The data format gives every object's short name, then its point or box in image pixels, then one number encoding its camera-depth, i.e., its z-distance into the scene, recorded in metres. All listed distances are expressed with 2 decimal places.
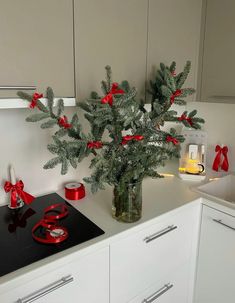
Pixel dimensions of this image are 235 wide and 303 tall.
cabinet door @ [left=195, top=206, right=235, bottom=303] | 1.26
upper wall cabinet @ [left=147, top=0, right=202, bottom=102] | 1.26
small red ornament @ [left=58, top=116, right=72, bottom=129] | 0.89
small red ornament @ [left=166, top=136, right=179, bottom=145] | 0.98
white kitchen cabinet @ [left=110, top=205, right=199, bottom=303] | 1.05
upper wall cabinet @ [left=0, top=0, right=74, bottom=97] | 0.83
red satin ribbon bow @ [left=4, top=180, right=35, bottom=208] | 1.20
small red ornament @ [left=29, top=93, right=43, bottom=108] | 0.86
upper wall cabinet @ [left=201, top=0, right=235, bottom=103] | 1.36
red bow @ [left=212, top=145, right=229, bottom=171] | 1.73
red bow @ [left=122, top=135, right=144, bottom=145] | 0.90
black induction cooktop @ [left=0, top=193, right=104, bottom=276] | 0.86
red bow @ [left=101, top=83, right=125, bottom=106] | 0.81
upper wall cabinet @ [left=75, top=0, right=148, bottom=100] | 1.01
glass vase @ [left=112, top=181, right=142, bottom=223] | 1.05
